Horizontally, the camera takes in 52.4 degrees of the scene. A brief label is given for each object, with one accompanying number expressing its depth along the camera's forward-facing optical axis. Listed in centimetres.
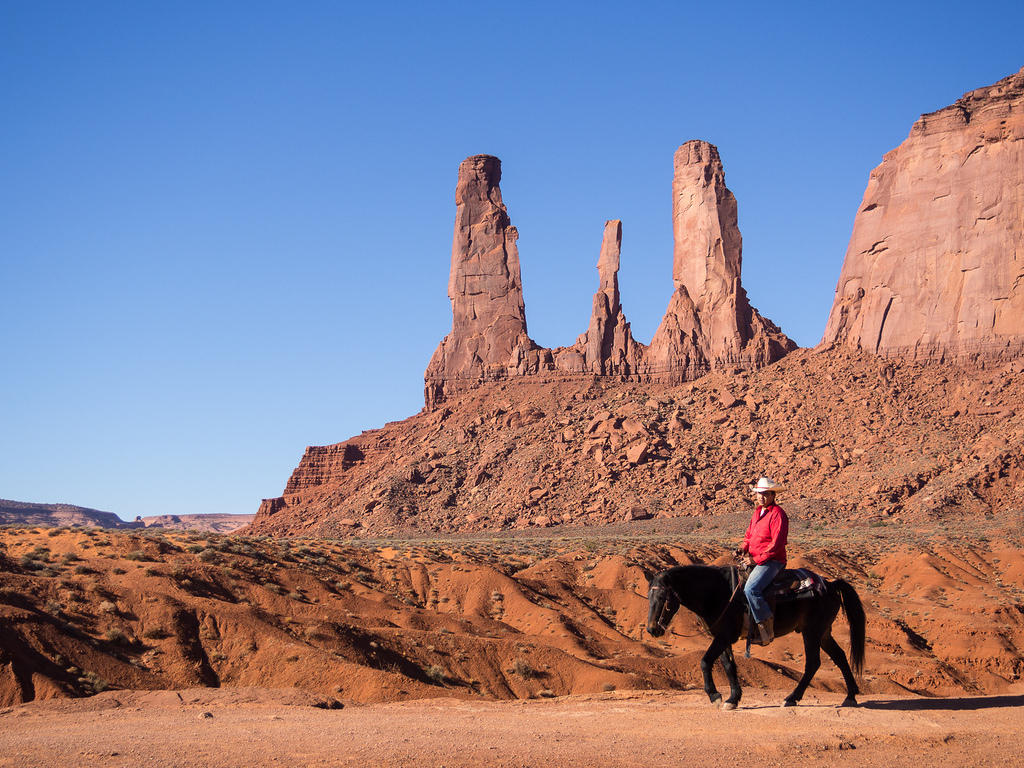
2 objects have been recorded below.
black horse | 1357
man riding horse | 1370
